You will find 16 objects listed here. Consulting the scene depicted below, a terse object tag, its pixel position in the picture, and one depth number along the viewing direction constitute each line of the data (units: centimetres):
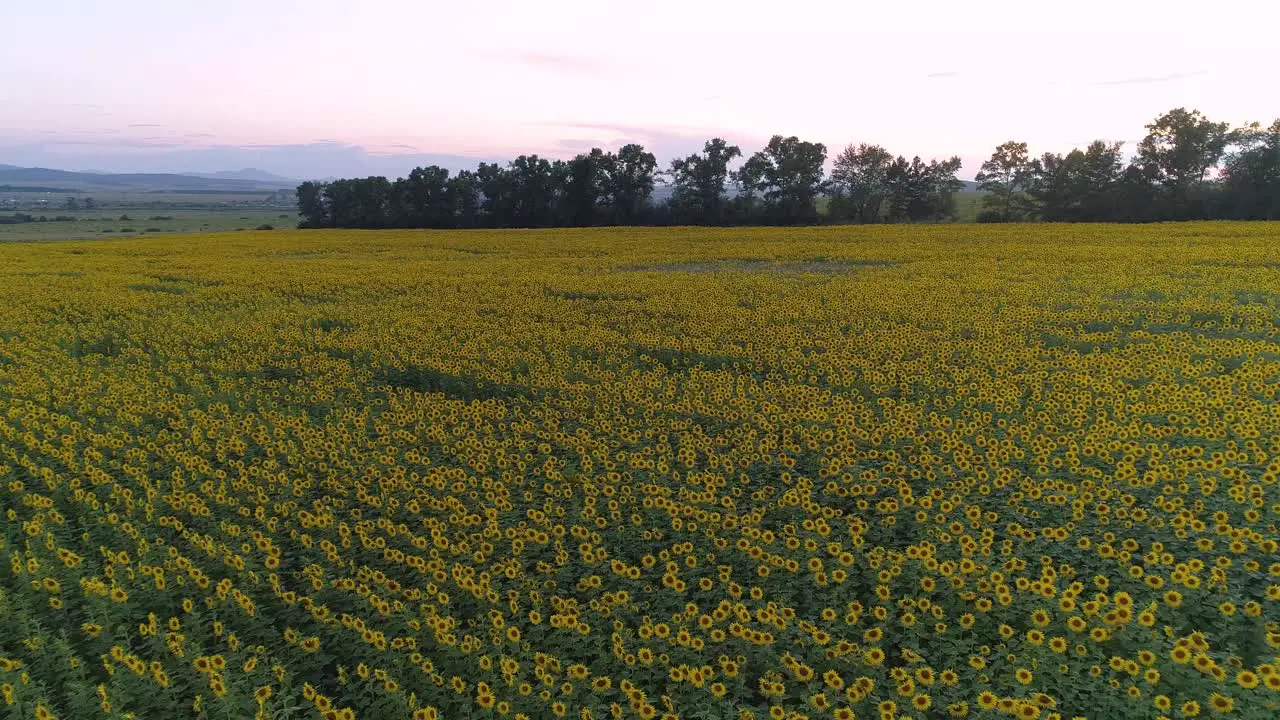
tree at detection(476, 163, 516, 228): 6994
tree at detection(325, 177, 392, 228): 7106
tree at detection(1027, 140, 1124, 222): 5612
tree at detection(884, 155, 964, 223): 6594
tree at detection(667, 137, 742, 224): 6744
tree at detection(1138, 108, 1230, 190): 5538
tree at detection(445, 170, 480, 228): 6975
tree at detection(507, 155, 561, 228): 6912
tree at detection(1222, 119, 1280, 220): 4944
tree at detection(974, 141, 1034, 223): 6431
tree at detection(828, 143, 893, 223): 6644
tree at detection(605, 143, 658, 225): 6881
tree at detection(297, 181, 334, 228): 7231
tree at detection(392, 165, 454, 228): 6975
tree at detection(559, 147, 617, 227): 6881
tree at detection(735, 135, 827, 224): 6569
